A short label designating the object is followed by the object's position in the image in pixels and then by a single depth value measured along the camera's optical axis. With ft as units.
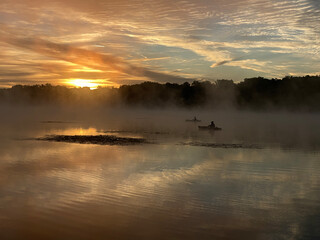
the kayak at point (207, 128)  203.86
